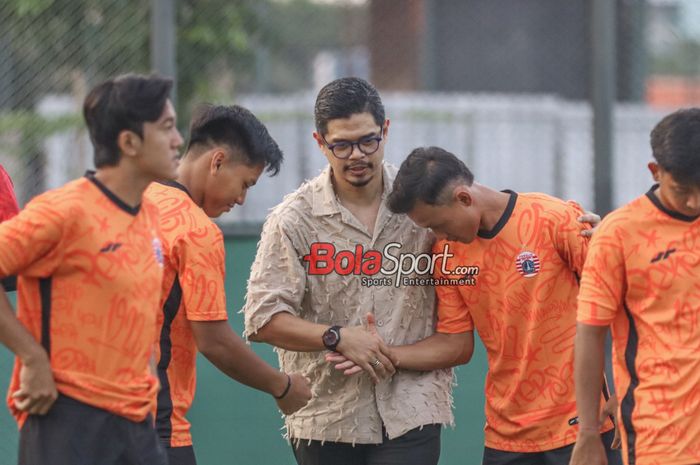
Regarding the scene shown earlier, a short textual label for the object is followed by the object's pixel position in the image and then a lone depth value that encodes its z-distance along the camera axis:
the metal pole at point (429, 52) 21.87
